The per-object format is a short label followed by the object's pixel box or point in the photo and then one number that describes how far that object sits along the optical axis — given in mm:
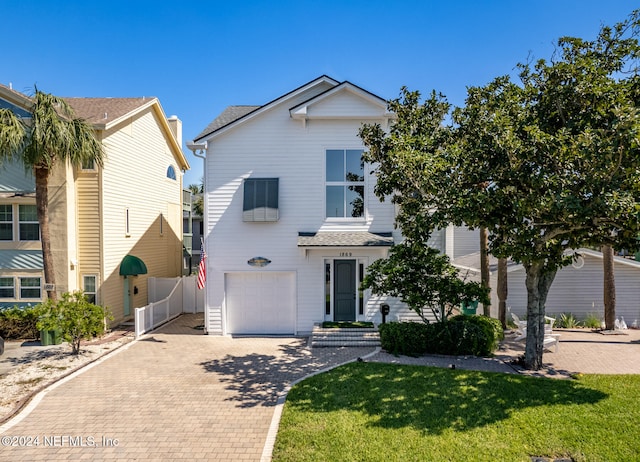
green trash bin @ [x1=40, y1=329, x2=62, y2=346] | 12781
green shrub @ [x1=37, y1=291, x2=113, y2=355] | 11117
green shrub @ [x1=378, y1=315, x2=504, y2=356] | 11297
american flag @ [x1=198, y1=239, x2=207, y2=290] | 13933
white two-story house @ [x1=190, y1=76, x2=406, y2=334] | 14133
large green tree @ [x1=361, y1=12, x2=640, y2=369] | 7582
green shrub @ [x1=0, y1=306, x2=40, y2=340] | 13312
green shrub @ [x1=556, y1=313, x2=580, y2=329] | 15383
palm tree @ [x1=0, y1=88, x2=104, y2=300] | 12250
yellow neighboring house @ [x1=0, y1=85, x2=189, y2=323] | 14359
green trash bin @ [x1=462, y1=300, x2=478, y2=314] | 17453
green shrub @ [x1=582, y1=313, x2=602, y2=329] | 15328
